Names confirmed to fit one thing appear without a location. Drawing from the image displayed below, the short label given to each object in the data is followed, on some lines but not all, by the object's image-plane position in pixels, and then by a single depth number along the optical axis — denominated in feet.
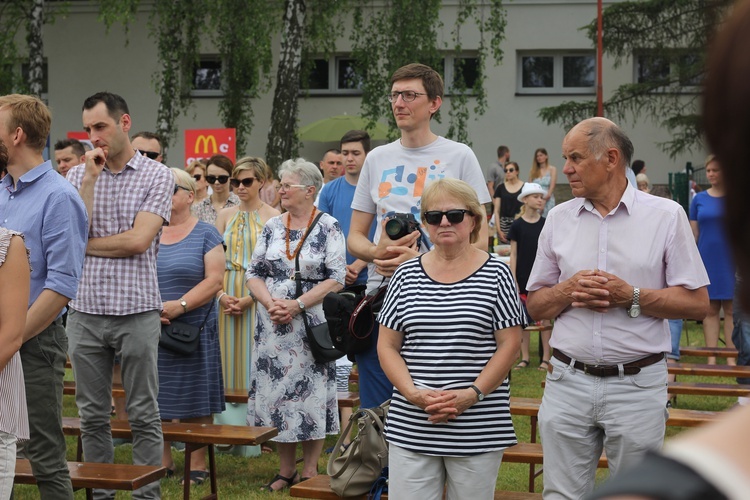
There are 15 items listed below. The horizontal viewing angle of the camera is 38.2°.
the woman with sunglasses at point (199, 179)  32.42
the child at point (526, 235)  38.60
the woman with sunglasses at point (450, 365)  15.42
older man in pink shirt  14.85
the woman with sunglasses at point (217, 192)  31.01
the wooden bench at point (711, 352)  32.63
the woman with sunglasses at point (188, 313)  24.98
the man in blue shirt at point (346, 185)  27.45
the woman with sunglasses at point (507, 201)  59.64
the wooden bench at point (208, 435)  21.66
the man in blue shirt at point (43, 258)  16.30
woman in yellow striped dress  27.71
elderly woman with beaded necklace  24.00
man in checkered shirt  19.24
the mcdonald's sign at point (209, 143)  48.47
